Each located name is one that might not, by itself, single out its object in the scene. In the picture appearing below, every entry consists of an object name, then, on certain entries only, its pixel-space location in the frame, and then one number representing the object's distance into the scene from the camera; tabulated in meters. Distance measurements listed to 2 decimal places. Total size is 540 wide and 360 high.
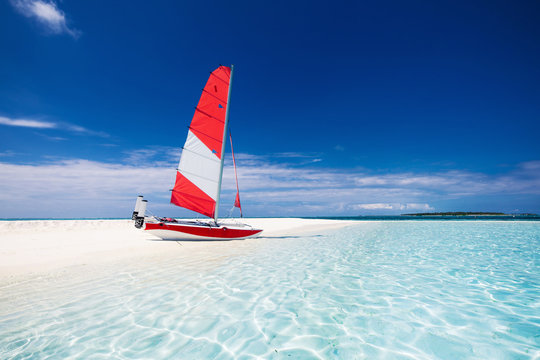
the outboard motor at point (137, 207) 15.87
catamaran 17.86
